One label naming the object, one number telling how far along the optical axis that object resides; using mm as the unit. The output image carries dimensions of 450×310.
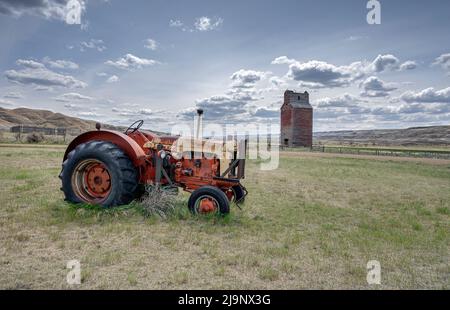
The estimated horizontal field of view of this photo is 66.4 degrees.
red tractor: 6418
